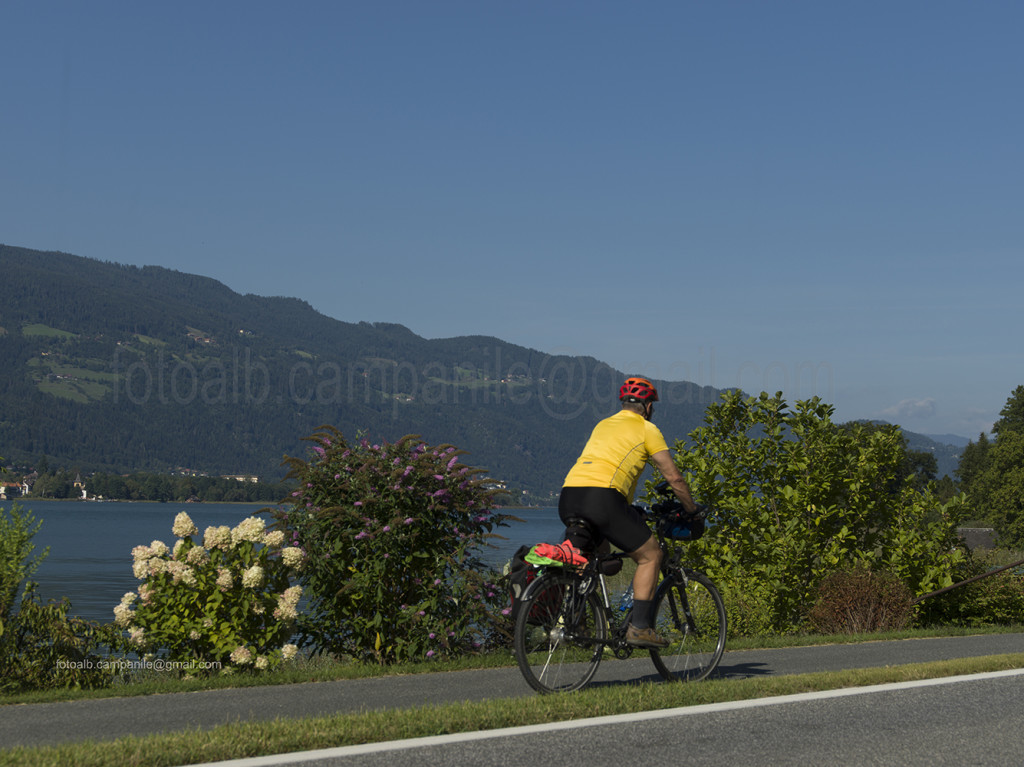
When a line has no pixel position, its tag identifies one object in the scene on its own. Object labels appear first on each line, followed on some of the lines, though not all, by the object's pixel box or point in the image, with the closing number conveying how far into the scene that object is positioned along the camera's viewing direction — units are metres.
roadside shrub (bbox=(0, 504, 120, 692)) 7.54
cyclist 6.88
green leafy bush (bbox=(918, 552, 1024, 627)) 13.33
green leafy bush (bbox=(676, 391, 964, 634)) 12.93
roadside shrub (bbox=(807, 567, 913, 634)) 12.02
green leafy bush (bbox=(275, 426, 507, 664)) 9.19
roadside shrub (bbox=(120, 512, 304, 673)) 8.27
